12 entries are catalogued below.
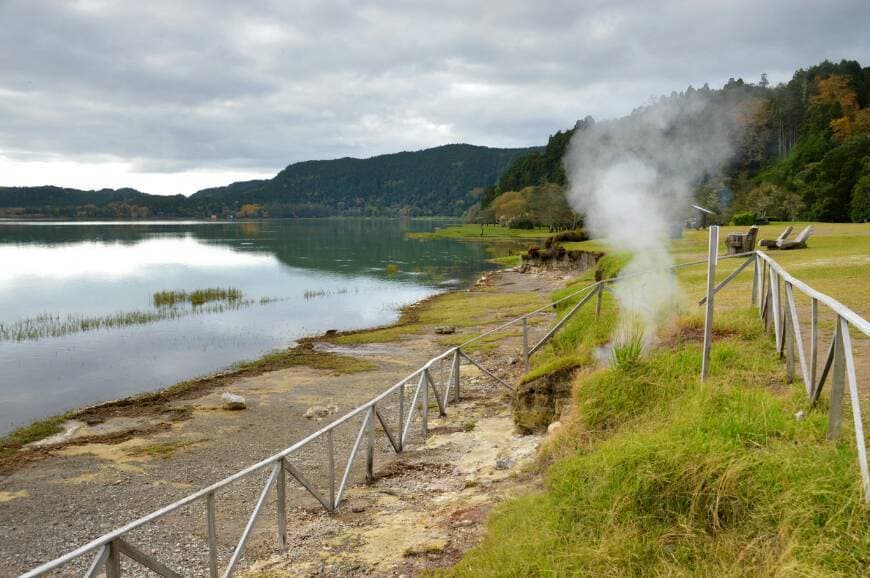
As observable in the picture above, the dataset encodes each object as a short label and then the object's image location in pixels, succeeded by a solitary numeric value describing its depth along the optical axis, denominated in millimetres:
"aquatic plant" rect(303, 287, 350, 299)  46738
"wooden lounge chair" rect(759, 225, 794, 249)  27848
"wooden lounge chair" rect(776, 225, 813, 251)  27297
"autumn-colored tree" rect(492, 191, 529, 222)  117125
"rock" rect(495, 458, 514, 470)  9820
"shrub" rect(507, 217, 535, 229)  116375
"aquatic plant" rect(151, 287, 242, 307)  42000
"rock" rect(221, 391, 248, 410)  18531
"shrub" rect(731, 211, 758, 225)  48162
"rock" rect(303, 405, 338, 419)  17500
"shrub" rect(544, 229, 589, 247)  63812
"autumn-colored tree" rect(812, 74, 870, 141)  70000
